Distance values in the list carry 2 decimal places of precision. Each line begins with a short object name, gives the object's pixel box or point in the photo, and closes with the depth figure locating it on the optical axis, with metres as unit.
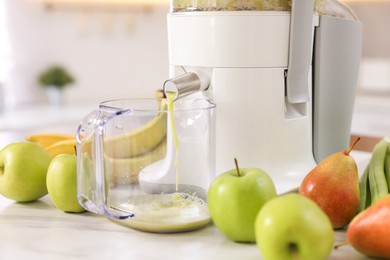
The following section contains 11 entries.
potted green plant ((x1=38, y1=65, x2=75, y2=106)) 3.08
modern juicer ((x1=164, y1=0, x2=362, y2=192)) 0.76
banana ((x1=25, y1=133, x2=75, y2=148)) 0.95
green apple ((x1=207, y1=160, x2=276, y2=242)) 0.64
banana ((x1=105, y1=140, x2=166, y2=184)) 0.72
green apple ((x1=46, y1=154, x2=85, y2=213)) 0.73
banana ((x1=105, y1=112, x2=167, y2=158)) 0.71
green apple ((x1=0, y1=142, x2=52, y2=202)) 0.76
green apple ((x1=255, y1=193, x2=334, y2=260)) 0.58
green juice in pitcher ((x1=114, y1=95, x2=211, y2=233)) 0.68
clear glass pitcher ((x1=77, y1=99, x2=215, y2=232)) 0.68
